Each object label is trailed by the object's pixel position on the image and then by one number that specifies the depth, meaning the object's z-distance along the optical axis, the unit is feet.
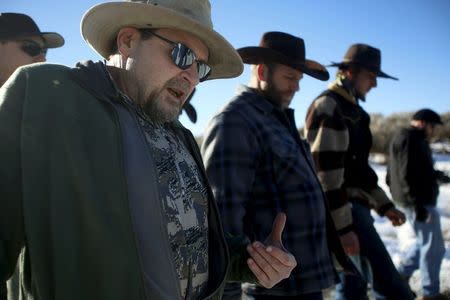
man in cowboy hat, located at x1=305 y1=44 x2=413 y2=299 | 10.37
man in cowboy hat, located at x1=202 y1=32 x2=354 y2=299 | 7.75
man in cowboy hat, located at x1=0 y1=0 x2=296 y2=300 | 3.41
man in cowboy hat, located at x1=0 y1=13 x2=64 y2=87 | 9.45
